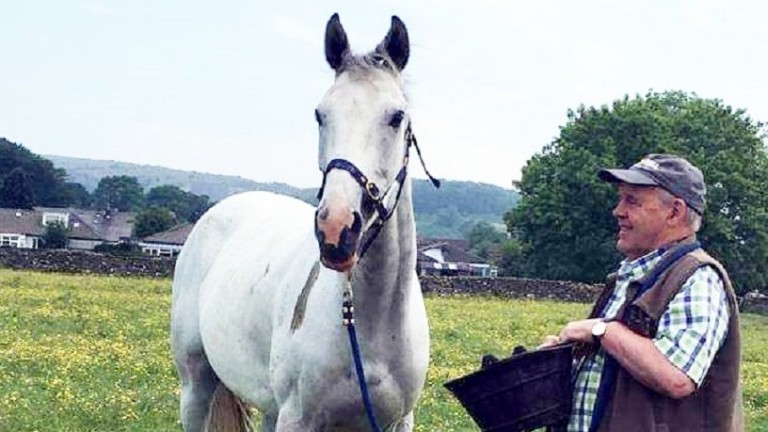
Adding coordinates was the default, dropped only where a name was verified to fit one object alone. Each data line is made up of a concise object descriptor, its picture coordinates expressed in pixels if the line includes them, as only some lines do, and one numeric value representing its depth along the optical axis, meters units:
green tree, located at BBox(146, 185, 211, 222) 128.89
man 3.80
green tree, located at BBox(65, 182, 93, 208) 130.12
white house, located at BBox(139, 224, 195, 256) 85.44
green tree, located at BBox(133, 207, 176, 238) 100.19
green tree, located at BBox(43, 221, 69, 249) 83.94
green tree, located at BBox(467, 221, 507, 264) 111.45
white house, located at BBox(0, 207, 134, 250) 98.75
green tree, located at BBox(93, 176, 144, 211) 146.88
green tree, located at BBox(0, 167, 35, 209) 114.19
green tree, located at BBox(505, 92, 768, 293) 51.59
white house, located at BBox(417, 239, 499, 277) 93.38
